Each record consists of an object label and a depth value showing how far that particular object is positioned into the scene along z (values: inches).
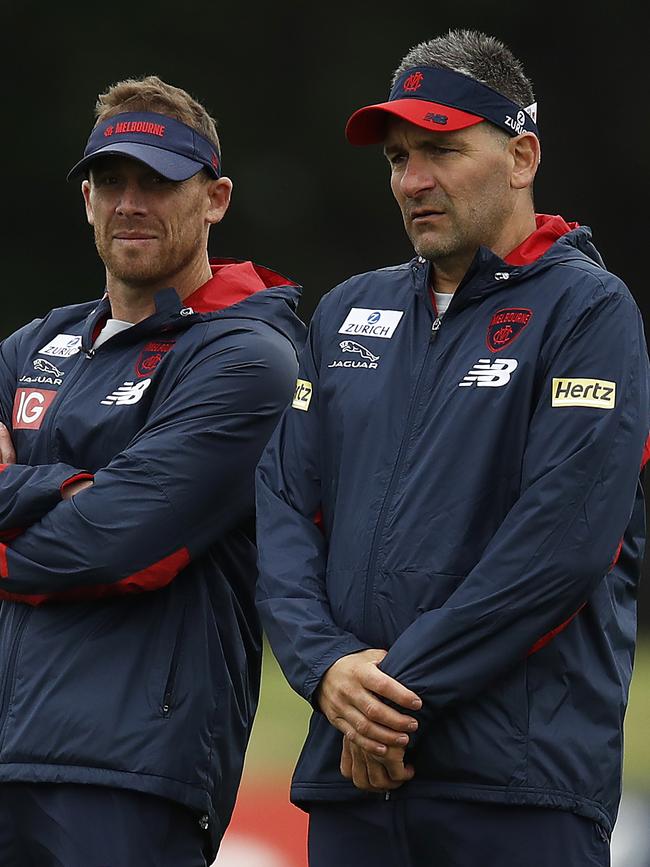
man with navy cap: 699.5
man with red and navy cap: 687.0
